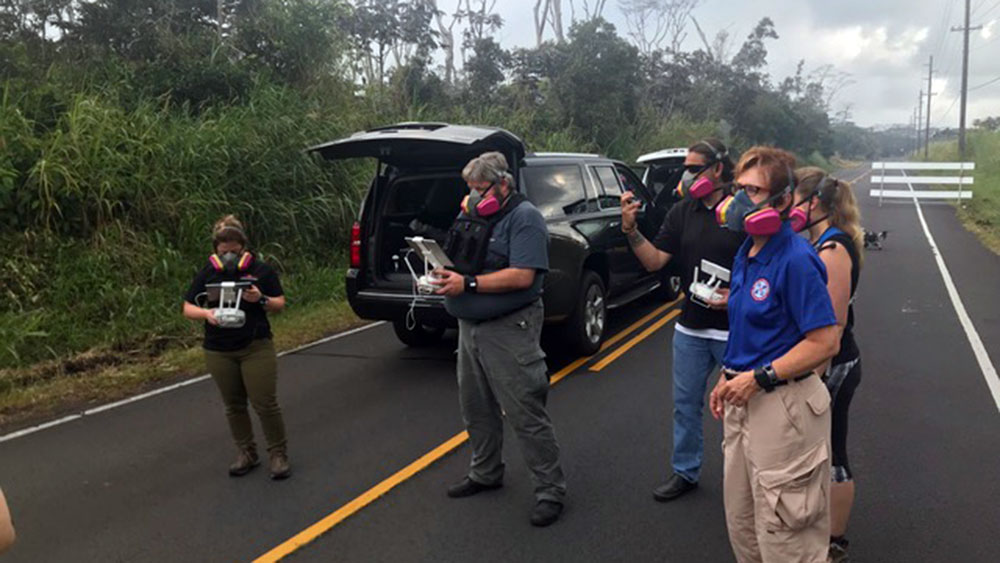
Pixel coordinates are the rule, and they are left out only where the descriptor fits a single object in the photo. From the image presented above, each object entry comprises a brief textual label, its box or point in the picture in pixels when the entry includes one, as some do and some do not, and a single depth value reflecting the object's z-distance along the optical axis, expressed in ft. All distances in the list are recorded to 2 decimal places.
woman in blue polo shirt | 8.08
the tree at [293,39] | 46.91
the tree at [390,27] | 79.92
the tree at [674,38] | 155.12
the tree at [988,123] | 167.08
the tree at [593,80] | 77.30
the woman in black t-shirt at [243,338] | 14.23
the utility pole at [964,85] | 120.37
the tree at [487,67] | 83.64
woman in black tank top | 9.50
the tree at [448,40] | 110.01
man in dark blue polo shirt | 12.20
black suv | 19.79
